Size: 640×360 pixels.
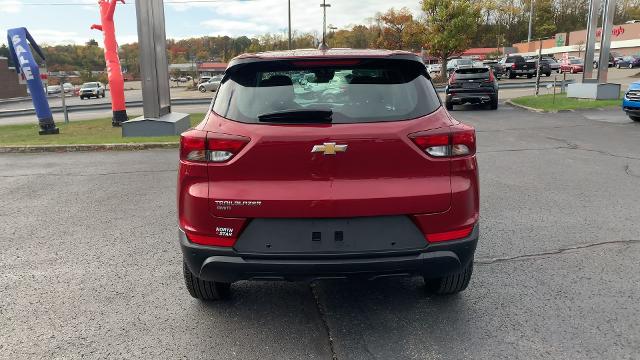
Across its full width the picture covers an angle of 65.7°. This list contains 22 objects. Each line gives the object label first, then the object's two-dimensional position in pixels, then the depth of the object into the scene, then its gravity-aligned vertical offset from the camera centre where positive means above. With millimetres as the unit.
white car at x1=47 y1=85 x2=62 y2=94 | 60131 -2129
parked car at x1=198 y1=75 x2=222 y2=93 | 48106 -1325
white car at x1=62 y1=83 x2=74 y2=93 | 66425 -2160
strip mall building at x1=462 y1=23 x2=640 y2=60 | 68062 +3739
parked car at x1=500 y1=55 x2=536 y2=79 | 39031 +247
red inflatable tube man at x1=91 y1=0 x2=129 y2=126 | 15805 +408
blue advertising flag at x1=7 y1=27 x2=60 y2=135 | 14484 -49
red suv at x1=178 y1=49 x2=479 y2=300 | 2727 -649
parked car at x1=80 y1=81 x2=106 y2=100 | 46906 -1751
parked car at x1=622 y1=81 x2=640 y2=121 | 13016 -810
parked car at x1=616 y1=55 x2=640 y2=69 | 52844 +817
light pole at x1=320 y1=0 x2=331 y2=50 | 58344 +7737
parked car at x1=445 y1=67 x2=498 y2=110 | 17906 -625
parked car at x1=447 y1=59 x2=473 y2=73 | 39706 +647
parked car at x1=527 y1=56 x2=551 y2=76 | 39531 +315
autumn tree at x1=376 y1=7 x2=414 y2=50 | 48984 +4458
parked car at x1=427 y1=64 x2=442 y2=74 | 46819 +142
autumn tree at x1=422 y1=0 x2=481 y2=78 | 35312 +3333
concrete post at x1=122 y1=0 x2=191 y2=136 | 12203 -30
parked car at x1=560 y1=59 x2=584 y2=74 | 42162 +333
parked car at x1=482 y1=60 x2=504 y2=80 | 39625 +98
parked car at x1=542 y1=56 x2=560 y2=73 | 41888 +503
